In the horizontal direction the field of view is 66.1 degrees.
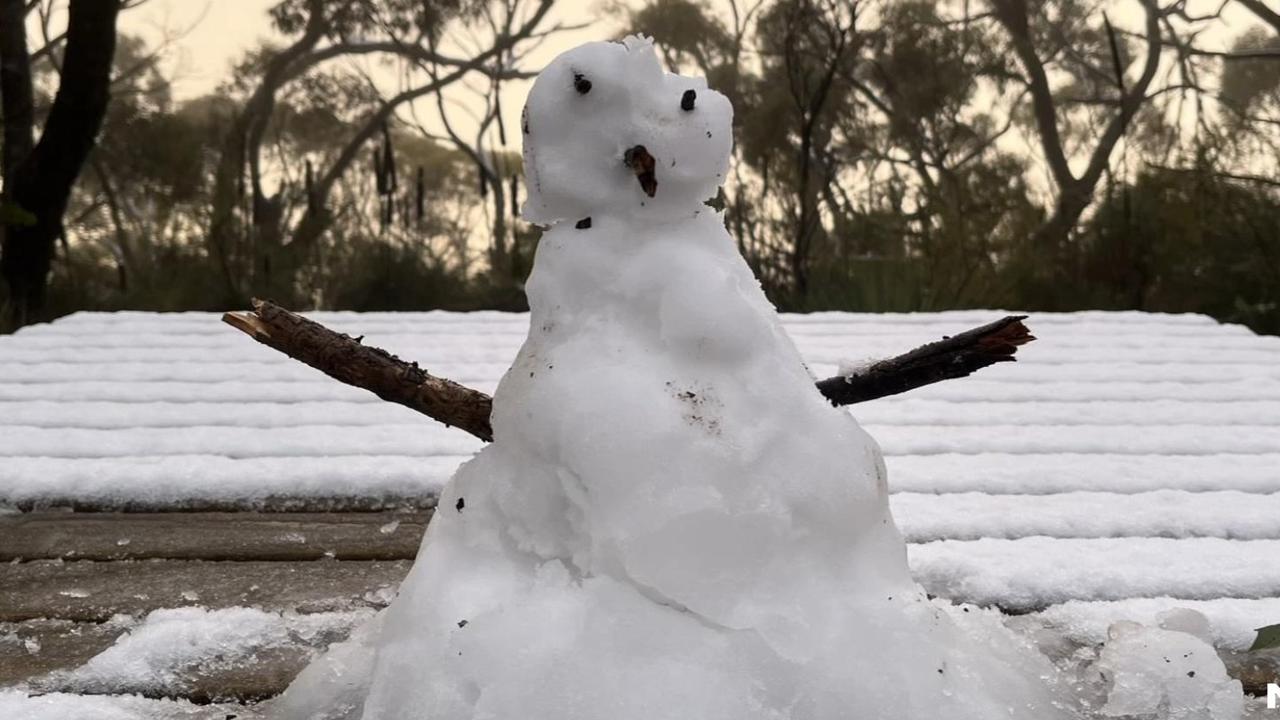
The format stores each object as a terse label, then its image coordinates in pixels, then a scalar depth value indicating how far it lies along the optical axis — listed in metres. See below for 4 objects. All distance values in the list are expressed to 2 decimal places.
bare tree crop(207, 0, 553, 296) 12.43
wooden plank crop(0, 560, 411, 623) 1.27
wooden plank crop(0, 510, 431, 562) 1.47
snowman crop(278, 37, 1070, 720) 0.78
